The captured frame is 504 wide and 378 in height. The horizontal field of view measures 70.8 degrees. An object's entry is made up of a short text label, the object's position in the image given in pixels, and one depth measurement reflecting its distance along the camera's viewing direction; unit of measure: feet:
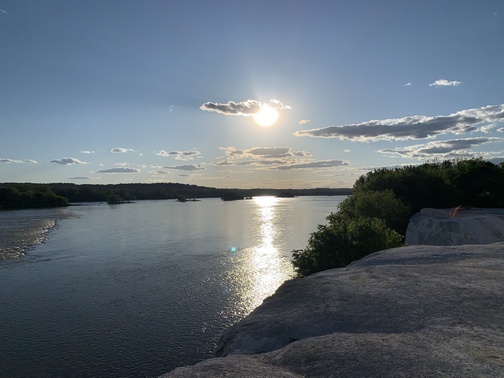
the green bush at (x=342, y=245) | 83.10
